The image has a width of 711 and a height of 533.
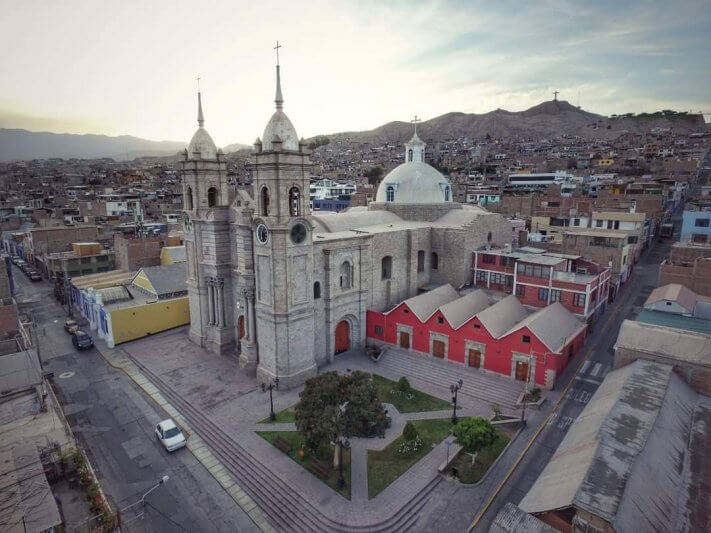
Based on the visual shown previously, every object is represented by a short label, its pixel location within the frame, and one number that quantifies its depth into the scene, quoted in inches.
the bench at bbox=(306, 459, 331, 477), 797.2
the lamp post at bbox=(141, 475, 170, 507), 728.7
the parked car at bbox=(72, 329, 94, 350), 1408.7
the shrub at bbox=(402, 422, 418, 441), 858.1
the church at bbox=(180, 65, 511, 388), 1067.3
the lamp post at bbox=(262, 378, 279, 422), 1093.8
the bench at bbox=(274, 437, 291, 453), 869.2
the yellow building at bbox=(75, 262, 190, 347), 1446.9
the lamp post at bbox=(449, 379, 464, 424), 946.1
